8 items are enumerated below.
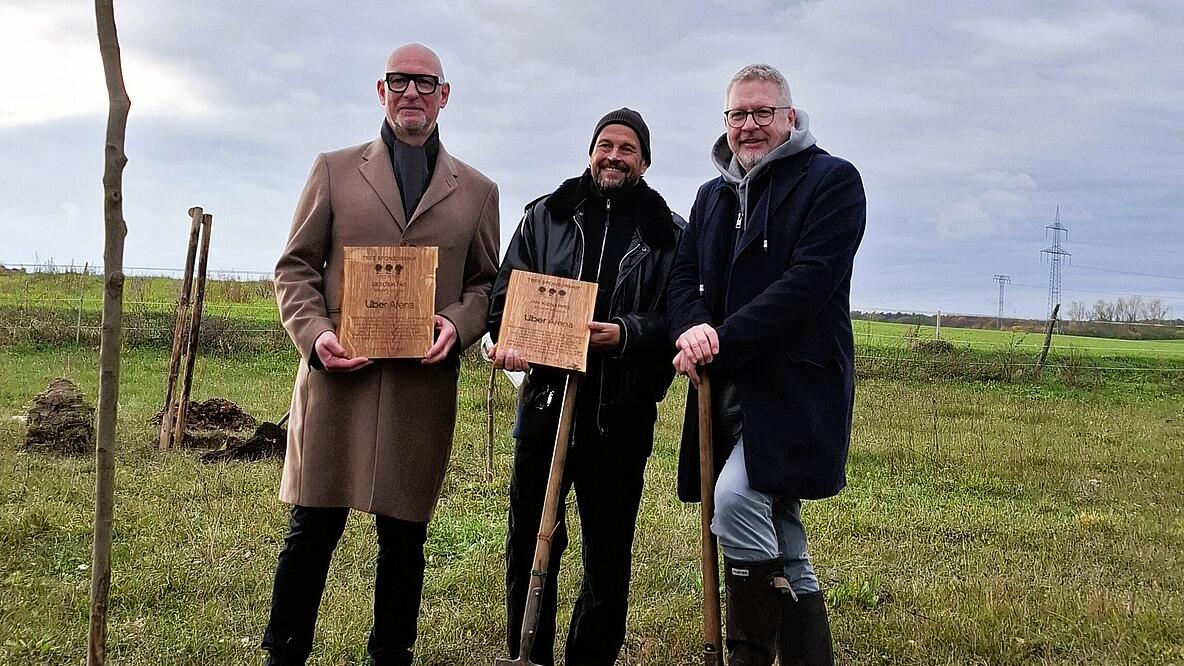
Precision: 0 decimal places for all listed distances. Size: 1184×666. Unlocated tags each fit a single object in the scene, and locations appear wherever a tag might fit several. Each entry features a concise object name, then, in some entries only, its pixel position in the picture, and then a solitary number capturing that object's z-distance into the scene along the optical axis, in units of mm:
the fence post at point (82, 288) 15919
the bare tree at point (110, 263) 2473
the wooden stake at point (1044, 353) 17906
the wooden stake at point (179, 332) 8531
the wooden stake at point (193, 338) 8539
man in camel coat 3561
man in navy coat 3209
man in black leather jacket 3617
